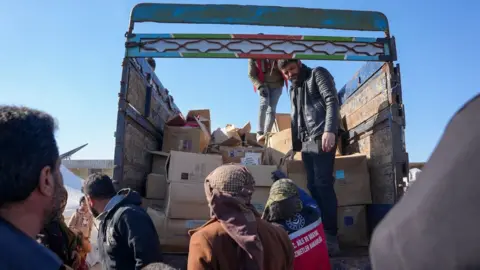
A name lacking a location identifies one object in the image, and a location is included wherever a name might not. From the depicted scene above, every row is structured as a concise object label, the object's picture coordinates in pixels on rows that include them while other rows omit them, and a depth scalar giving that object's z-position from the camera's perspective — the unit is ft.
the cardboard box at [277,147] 13.25
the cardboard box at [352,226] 11.45
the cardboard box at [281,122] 18.15
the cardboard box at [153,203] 11.91
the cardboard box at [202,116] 16.03
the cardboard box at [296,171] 12.38
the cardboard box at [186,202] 10.55
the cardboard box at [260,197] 11.21
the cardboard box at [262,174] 11.33
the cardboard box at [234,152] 13.16
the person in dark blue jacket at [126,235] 8.07
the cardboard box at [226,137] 14.62
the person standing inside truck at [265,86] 19.82
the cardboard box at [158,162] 13.20
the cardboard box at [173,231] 10.27
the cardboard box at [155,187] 12.04
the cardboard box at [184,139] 13.65
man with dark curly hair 3.23
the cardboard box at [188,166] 11.01
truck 10.85
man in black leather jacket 10.87
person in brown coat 5.64
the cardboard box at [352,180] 11.85
